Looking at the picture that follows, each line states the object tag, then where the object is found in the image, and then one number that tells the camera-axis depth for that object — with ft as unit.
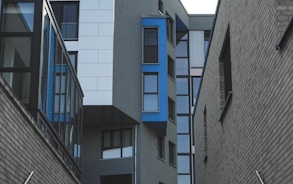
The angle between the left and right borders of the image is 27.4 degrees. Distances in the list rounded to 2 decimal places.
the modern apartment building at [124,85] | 97.14
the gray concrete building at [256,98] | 27.76
